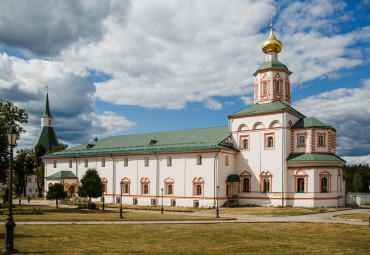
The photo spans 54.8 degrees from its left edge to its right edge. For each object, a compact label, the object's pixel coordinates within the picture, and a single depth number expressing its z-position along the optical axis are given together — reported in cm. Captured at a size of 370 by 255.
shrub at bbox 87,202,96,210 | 3716
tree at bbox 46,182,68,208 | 4084
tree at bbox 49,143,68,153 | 7136
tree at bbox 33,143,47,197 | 7378
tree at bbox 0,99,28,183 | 3183
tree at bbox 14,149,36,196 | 7400
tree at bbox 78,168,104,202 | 4178
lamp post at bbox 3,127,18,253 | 1225
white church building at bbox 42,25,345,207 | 3966
